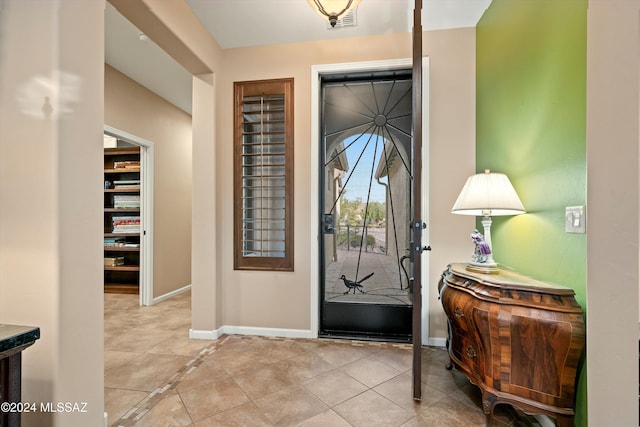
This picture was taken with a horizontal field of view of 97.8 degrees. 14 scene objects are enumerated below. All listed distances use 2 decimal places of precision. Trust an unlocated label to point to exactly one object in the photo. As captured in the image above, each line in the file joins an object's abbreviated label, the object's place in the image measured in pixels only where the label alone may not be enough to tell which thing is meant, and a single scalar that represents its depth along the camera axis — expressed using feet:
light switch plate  4.25
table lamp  5.61
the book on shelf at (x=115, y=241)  14.39
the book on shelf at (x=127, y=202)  14.35
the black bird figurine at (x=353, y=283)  9.12
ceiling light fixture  6.19
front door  8.86
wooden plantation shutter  9.05
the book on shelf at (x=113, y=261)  14.19
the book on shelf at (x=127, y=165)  14.21
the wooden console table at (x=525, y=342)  4.28
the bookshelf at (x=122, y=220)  14.23
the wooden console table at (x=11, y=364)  2.73
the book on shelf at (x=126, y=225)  14.43
